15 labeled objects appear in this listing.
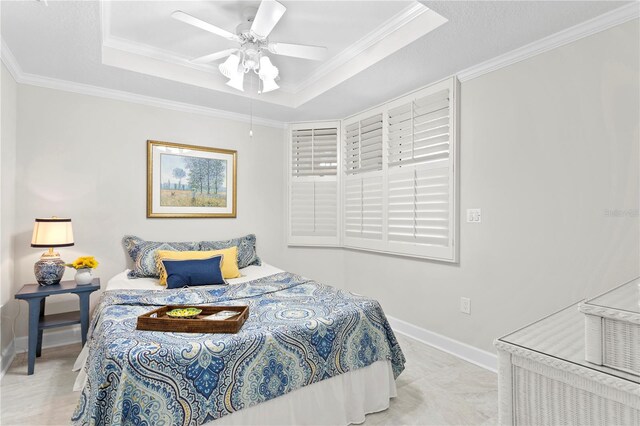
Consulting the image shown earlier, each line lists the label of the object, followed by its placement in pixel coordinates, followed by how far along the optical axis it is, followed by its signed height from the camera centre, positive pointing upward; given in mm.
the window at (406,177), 2965 +357
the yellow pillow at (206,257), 3047 -405
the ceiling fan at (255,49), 2023 +1138
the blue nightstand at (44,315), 2525 -771
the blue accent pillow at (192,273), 2844 -503
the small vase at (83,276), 2826 -527
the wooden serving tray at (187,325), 1719 -564
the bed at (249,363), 1430 -726
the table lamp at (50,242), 2697 -234
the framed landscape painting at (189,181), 3506 +345
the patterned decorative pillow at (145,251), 3088 -357
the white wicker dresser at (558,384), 651 -348
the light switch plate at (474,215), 2744 -10
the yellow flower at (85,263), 2844 -419
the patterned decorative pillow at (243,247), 3562 -359
